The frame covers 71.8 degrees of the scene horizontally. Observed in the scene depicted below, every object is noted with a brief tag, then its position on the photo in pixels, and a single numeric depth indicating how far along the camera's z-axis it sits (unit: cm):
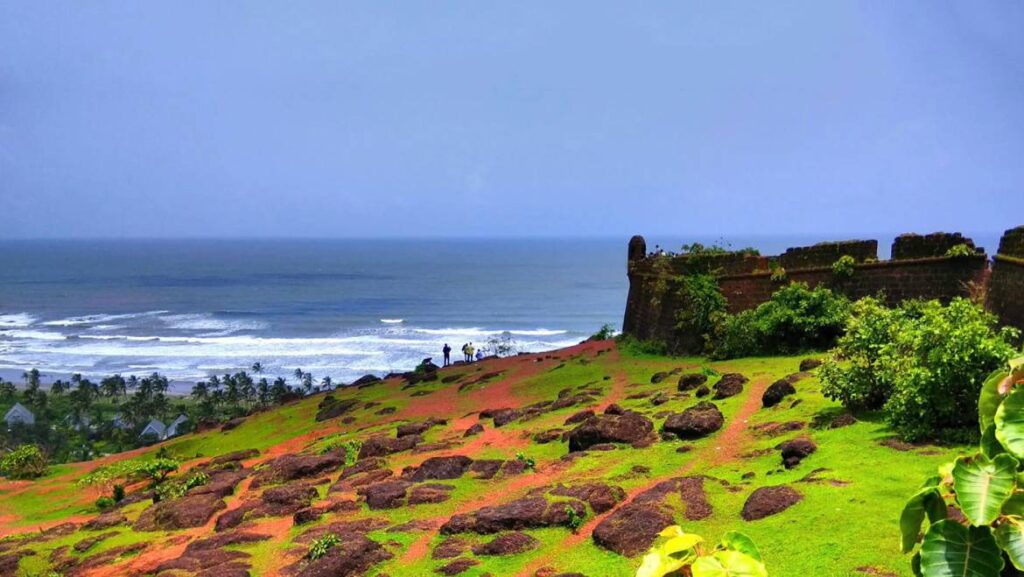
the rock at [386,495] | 1470
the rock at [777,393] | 1695
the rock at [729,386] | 1900
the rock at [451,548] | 1165
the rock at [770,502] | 1050
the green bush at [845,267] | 2438
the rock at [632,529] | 1052
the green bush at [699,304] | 2814
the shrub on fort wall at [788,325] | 2392
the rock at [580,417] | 1964
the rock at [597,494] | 1251
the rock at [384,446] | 2028
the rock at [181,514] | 1666
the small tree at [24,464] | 2984
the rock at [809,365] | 1971
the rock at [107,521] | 1789
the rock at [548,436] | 1838
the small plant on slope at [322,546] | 1208
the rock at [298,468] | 1914
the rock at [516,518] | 1220
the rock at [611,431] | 1645
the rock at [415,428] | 2242
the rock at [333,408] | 3091
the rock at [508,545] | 1142
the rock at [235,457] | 2467
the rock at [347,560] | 1140
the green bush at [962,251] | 2089
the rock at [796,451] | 1257
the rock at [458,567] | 1101
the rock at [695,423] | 1579
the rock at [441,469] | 1627
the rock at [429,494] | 1471
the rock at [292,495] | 1616
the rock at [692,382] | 2114
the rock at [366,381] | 4008
